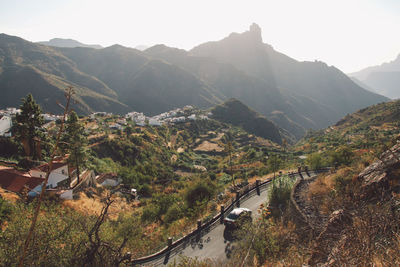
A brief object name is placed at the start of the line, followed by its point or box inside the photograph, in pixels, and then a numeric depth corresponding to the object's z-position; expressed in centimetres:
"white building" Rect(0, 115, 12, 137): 4743
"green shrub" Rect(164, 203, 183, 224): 1948
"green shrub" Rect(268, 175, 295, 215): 1580
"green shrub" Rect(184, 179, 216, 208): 2034
